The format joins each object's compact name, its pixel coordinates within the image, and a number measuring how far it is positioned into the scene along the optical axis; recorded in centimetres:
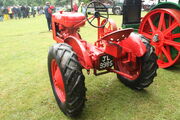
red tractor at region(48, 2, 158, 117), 211
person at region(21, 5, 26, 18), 2294
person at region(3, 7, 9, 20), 2288
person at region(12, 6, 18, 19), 2280
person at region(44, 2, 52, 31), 994
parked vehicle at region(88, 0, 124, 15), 1860
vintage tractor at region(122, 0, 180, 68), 369
